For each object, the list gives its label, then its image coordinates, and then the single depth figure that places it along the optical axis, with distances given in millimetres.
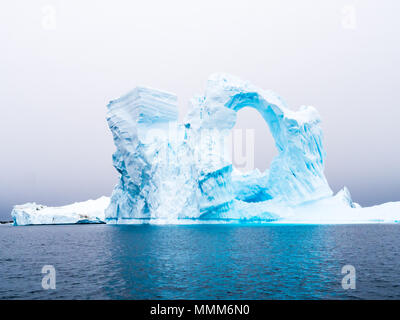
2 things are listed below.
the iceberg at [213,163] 30141
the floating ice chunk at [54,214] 56438
